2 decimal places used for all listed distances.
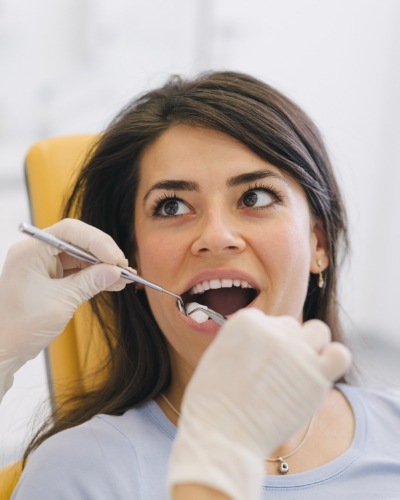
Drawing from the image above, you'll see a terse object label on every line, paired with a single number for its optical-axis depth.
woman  1.35
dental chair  1.75
